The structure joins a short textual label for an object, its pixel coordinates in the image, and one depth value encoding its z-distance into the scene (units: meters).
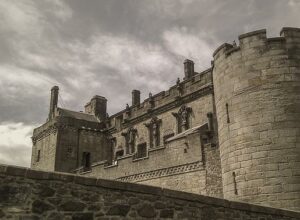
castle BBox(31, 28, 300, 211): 8.87
